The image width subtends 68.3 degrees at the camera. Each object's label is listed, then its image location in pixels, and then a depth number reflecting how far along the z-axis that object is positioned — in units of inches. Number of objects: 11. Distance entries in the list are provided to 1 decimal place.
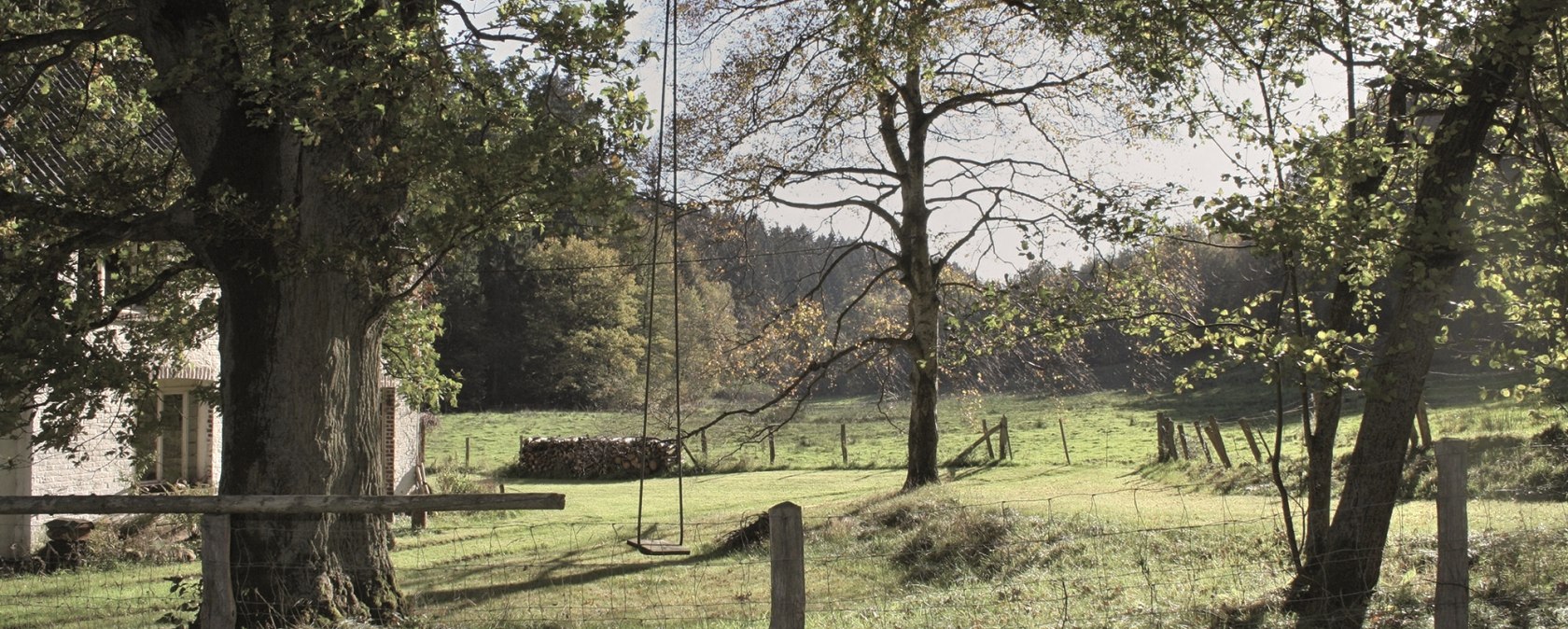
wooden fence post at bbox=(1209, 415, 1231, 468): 768.9
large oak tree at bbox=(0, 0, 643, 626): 294.7
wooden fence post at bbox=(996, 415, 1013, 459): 1107.2
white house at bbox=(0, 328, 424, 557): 398.3
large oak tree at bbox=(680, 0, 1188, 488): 717.9
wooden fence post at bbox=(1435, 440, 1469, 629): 225.0
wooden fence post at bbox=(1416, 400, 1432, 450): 681.0
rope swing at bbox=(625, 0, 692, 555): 403.4
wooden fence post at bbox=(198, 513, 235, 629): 225.6
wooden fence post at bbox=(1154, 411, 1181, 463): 898.7
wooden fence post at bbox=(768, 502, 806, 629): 192.9
